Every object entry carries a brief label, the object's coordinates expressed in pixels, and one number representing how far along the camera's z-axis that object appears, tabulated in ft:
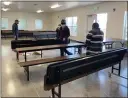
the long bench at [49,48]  9.65
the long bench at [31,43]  11.70
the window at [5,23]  31.98
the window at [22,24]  33.20
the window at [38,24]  35.09
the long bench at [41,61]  7.65
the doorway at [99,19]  19.05
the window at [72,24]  26.01
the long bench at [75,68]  4.97
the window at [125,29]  15.75
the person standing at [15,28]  21.29
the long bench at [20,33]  29.84
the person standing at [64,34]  12.03
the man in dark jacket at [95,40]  7.97
